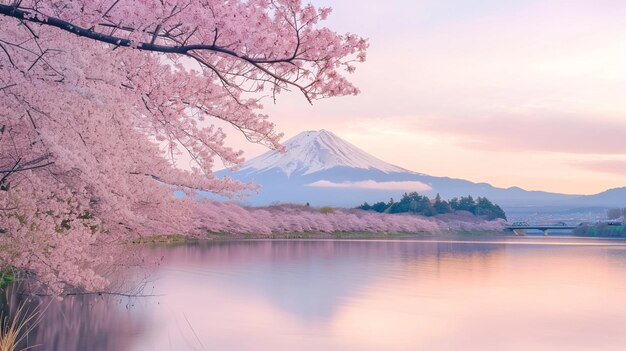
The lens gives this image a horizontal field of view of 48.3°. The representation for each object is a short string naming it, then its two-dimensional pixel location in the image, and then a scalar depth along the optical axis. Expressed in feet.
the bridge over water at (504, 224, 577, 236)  334.95
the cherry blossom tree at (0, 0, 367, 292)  20.03
